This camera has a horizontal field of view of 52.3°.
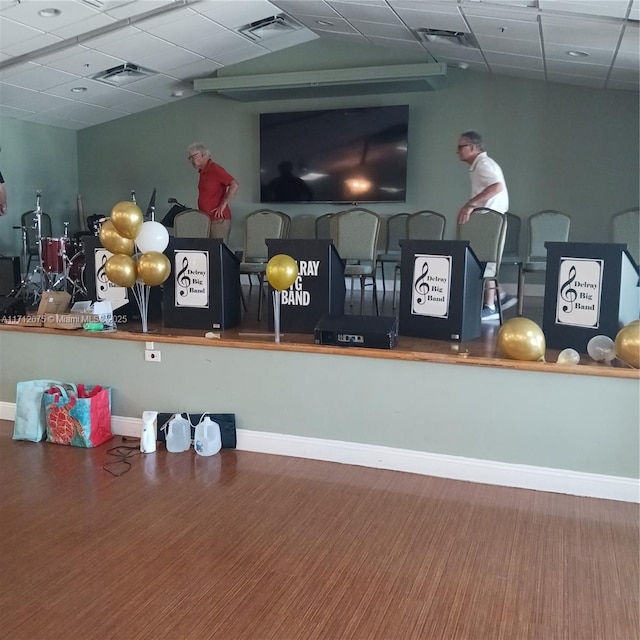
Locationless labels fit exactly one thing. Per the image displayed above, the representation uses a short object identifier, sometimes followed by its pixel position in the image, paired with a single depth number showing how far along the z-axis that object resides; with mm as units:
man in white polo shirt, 4895
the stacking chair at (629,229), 5066
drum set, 5609
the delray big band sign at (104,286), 4305
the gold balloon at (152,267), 3744
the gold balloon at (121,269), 3770
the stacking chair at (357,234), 5289
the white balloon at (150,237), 3846
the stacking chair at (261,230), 5527
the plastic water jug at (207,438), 3525
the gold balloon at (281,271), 3512
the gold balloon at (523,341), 3104
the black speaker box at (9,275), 5645
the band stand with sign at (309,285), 3895
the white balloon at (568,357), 3082
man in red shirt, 6004
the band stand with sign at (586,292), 3357
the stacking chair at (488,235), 4719
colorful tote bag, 3666
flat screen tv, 7402
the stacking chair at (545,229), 5984
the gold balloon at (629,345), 2938
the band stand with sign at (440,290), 3678
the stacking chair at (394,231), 6820
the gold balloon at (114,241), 3854
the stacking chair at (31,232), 7534
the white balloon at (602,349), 3146
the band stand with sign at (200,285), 3930
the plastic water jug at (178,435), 3588
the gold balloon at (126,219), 3758
